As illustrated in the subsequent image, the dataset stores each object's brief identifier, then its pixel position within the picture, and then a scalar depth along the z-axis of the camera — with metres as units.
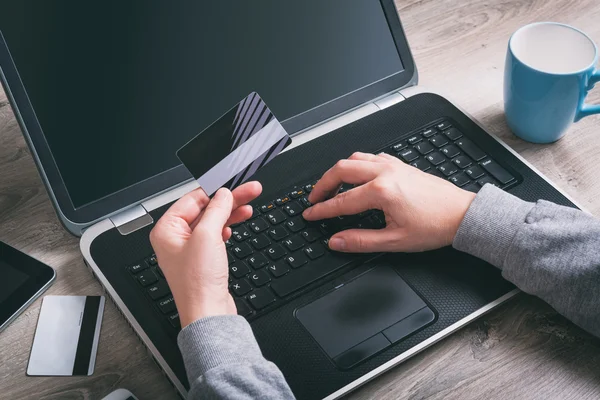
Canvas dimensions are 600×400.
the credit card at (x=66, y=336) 0.77
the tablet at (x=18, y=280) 0.81
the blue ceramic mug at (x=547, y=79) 0.91
